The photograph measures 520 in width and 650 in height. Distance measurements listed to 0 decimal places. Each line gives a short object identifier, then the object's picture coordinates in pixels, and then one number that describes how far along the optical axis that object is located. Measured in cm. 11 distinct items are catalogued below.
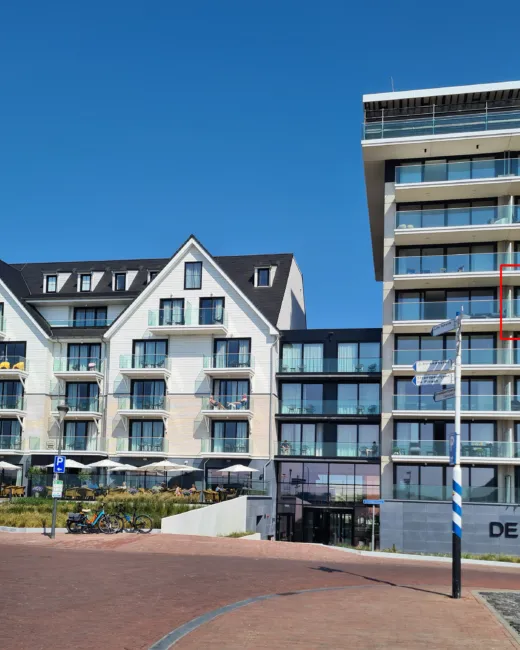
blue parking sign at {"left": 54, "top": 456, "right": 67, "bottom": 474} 2820
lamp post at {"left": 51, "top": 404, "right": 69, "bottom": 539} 2697
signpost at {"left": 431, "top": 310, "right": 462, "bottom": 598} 1617
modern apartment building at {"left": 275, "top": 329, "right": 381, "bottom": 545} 4341
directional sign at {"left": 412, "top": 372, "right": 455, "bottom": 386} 1759
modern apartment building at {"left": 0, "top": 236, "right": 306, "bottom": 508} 4528
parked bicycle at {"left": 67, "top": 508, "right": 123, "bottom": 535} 2836
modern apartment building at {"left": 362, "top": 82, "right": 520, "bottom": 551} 3941
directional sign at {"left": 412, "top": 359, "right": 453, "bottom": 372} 1780
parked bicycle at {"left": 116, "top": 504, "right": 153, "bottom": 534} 2892
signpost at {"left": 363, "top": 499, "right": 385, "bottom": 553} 3444
